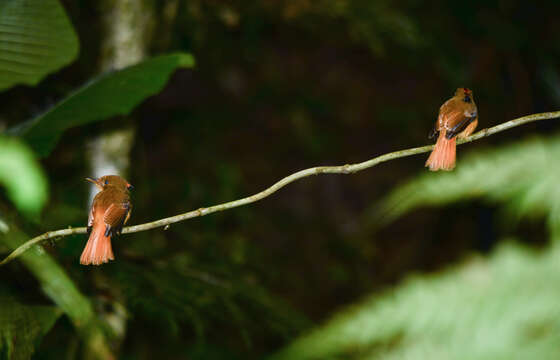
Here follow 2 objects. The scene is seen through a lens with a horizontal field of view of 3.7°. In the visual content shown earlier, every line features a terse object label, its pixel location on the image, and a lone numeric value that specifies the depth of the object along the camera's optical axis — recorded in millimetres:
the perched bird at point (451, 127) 12478
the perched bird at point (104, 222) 12525
